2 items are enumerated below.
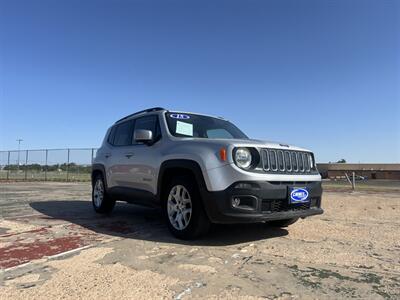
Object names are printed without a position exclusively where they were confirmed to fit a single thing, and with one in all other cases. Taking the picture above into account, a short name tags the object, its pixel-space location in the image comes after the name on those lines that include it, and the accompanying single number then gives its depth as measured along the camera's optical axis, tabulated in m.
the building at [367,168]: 86.00
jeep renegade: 5.17
